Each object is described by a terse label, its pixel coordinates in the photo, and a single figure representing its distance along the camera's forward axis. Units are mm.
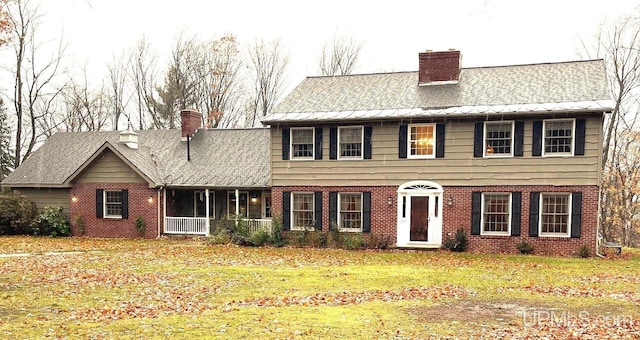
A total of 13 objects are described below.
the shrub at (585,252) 16484
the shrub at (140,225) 22266
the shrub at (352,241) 18359
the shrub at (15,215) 23266
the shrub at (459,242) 17750
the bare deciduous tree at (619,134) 26375
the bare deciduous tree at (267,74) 36938
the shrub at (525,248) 17078
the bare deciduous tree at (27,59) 29695
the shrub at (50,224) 22953
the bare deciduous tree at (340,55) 36000
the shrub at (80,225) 23016
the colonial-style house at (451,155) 16891
